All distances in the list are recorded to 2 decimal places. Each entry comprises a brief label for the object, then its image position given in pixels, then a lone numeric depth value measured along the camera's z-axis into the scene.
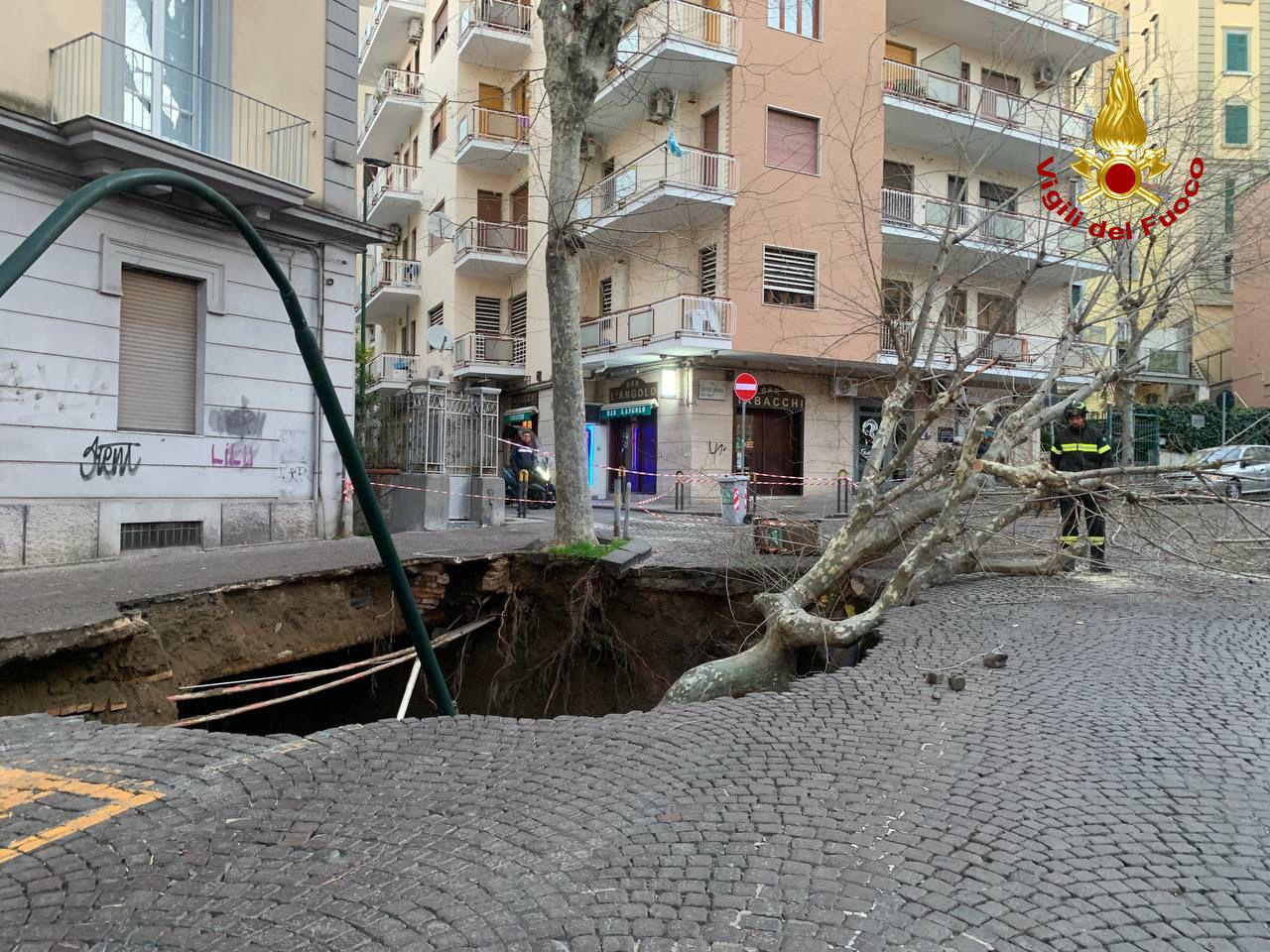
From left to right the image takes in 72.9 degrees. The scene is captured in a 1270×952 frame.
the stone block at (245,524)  11.17
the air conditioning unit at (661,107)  21.36
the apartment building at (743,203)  20.41
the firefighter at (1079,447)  8.80
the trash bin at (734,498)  15.20
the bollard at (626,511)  11.20
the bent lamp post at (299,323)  2.31
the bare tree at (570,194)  9.17
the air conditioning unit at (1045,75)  12.48
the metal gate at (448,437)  13.69
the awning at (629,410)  23.11
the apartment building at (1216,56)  28.59
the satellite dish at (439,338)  24.00
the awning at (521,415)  27.25
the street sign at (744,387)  18.20
